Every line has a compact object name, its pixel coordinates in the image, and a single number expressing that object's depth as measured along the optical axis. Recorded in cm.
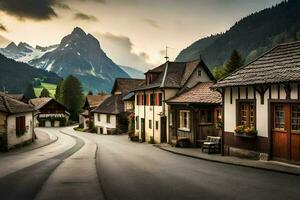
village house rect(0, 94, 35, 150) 3453
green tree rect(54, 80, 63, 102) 13595
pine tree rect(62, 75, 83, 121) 11956
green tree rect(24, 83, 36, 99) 17700
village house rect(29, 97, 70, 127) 10419
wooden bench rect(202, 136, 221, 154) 2522
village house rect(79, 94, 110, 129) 8430
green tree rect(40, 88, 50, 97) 17150
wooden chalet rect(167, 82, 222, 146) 3128
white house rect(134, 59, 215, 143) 3934
